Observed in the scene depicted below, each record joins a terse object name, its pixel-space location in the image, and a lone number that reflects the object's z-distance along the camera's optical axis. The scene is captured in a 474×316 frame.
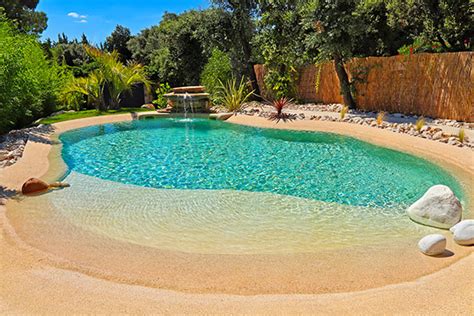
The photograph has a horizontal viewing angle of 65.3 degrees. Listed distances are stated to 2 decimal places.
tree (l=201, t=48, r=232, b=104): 16.50
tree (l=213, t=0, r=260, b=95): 16.42
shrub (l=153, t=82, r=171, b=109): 16.65
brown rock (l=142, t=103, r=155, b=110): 16.64
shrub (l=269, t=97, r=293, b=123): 12.77
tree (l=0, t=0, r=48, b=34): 19.31
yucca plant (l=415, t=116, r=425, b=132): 9.59
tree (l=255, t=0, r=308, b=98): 15.63
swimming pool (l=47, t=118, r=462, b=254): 4.57
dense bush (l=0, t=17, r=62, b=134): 6.64
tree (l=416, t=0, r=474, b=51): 11.47
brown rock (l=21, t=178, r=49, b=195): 6.08
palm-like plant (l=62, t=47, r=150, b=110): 14.66
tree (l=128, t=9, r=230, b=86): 16.99
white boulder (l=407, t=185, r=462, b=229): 4.66
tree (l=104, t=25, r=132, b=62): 28.72
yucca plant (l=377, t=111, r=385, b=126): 10.70
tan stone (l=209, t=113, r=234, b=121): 13.86
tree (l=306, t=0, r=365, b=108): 11.88
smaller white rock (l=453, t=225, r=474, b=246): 4.02
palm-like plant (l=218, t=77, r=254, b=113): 14.81
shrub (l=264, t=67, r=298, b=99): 15.66
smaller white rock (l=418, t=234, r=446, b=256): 3.81
